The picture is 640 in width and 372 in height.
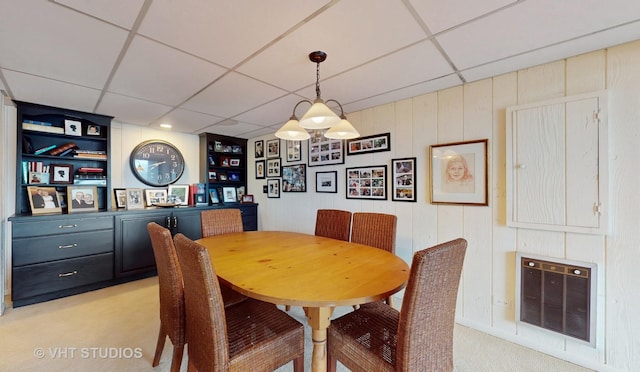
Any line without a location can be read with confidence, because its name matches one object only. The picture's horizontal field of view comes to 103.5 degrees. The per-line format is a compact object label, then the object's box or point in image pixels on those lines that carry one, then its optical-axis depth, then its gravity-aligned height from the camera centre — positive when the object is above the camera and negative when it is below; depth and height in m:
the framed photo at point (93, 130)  3.24 +0.73
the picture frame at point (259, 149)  4.37 +0.64
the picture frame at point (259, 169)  4.39 +0.29
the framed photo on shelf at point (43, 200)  2.79 -0.16
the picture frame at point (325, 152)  3.22 +0.45
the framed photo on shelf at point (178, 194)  3.94 -0.13
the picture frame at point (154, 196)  3.74 -0.16
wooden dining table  1.15 -0.49
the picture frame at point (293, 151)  3.75 +0.52
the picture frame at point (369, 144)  2.79 +0.47
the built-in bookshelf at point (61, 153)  2.83 +0.41
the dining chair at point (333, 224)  2.52 -0.40
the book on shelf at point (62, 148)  3.02 +0.46
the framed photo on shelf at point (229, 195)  4.44 -0.17
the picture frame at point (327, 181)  3.28 +0.05
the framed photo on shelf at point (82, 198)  3.02 -0.15
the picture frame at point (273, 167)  4.10 +0.30
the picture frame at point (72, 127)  3.07 +0.73
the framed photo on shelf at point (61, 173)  3.03 +0.16
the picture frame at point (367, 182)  2.82 +0.03
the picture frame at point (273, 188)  4.13 -0.04
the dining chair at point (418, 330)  1.02 -0.66
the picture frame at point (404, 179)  2.59 +0.06
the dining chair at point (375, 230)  2.14 -0.40
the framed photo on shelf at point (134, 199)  3.52 -0.18
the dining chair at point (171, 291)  1.42 -0.62
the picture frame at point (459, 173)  2.17 +0.11
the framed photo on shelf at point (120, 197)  3.51 -0.15
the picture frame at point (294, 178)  3.69 +0.11
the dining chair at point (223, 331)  1.10 -0.76
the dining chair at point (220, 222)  2.57 -0.39
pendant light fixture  1.56 +0.42
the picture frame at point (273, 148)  4.08 +0.62
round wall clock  3.69 +0.36
